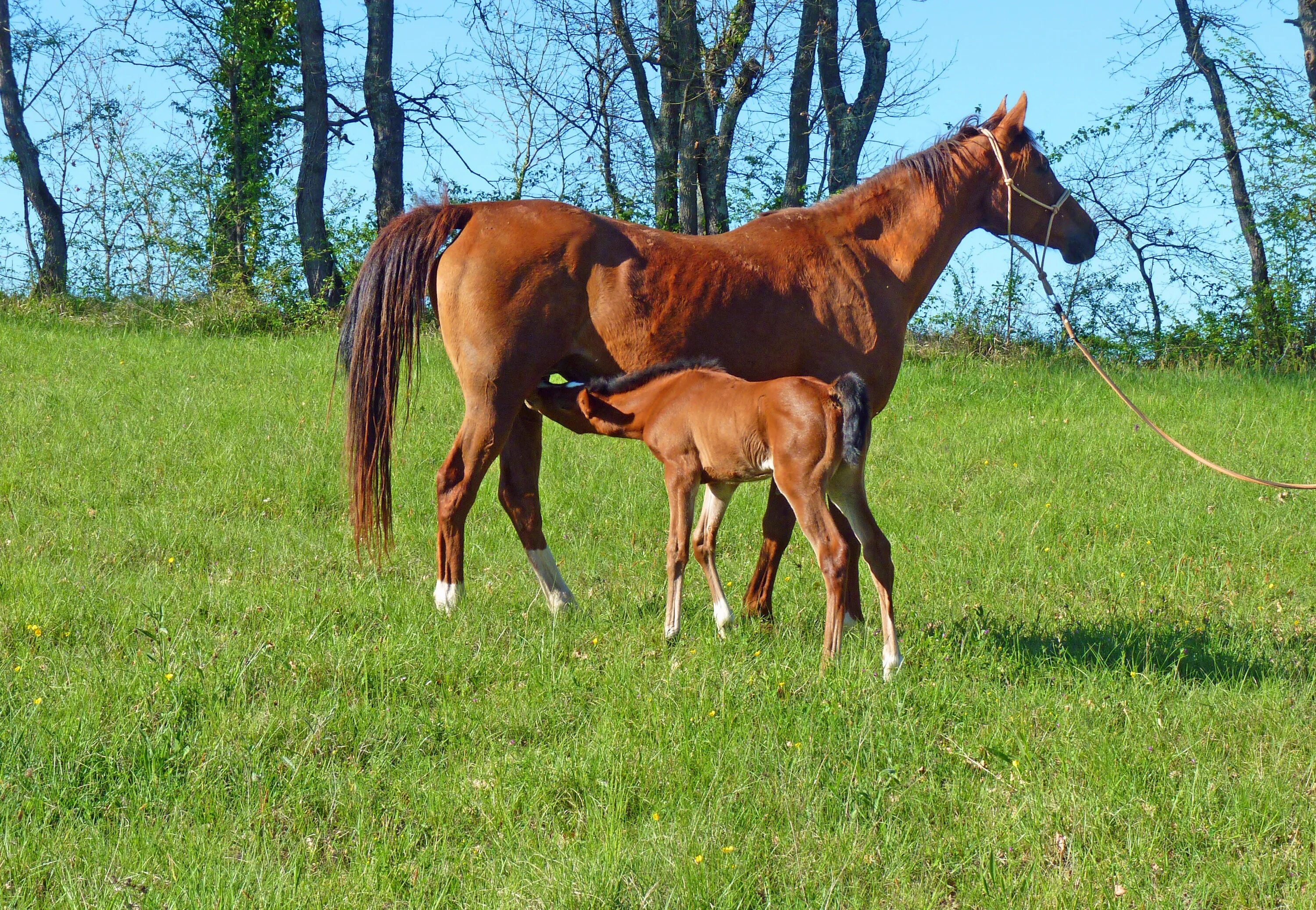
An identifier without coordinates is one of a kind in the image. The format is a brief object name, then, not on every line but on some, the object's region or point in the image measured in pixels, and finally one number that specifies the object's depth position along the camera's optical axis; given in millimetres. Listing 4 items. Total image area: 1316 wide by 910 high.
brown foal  8797
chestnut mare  10078
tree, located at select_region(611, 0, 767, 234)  30187
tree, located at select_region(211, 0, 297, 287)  36906
